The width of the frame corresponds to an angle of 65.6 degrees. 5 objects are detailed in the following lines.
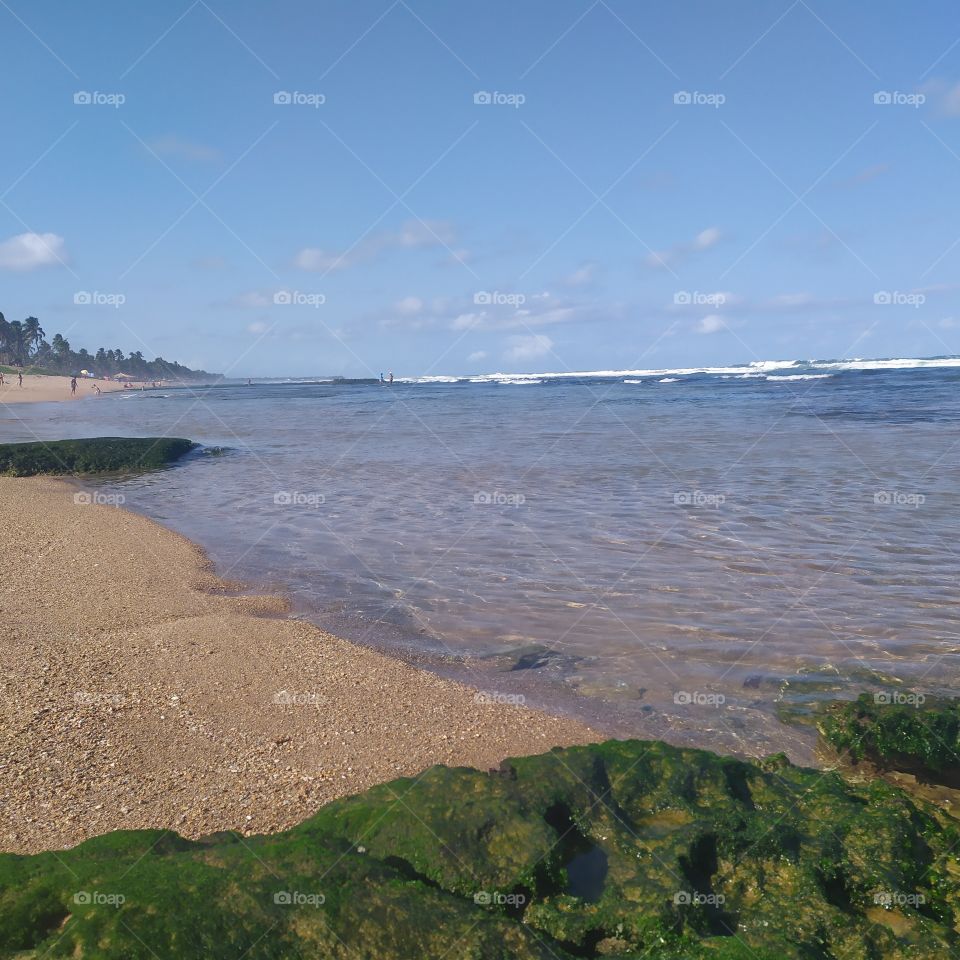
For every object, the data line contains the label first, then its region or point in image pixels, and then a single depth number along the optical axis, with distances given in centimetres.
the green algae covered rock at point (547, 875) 257
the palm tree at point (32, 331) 11162
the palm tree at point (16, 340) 10738
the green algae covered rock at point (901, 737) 461
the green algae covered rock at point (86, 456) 1817
